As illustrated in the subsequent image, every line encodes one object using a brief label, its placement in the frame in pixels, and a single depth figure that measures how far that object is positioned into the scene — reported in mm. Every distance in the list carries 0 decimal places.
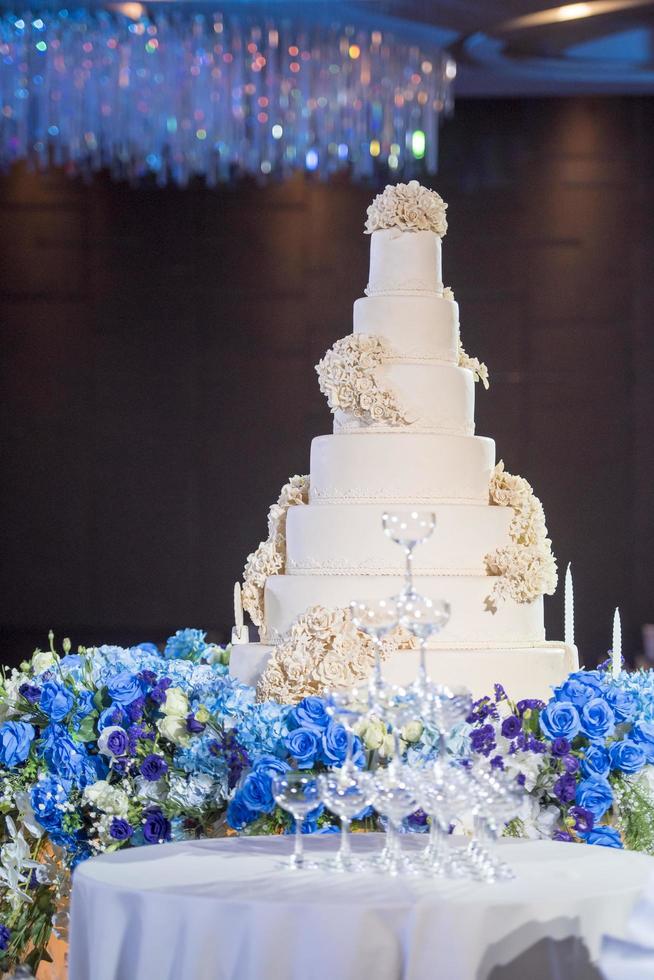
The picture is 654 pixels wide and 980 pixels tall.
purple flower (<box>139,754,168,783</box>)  7352
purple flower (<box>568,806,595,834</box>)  7051
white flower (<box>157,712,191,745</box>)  7511
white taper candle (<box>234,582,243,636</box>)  10220
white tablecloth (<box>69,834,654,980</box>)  4842
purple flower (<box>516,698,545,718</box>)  7594
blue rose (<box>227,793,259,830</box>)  7090
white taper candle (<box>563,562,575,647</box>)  9427
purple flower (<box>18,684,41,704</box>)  8058
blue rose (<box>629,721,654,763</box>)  7422
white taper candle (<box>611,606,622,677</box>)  8971
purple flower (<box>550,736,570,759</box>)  7297
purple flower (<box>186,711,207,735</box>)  7463
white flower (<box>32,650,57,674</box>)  8870
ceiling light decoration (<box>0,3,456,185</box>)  15853
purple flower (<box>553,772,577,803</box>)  7221
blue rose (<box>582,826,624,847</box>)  7139
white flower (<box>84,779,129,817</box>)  7422
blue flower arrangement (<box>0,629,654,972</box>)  7214
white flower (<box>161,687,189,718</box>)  7581
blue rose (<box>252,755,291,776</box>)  7103
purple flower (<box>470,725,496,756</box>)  7110
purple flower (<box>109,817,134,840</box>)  7359
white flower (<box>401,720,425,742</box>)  7463
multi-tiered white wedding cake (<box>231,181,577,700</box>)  8660
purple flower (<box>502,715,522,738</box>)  7173
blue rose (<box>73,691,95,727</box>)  7892
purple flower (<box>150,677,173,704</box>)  7733
